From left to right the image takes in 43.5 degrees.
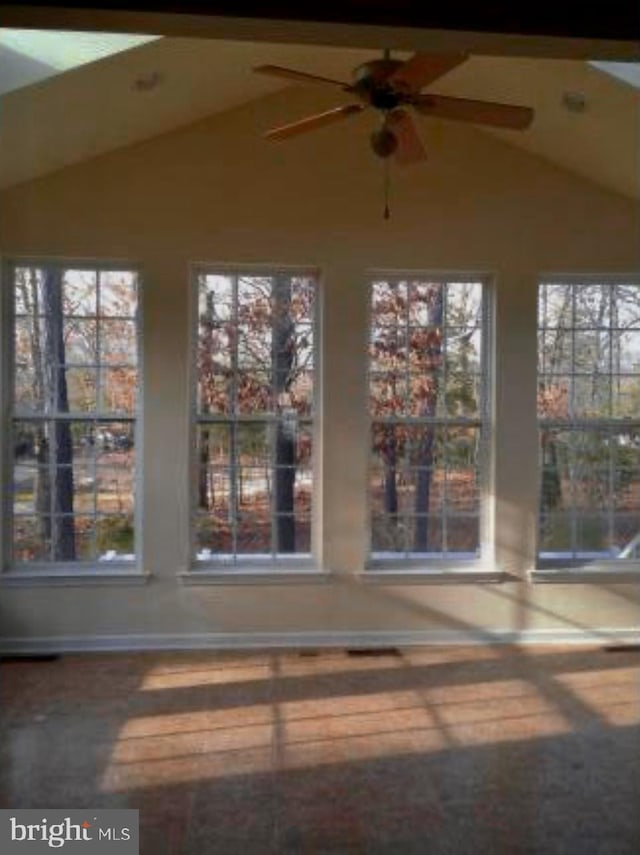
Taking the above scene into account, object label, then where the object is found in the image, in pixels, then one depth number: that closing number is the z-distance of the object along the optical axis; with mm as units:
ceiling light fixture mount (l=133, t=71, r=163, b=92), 4113
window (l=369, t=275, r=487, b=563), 5270
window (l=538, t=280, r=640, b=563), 5324
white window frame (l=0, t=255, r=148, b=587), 4973
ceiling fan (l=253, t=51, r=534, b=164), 3049
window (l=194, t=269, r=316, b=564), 5176
